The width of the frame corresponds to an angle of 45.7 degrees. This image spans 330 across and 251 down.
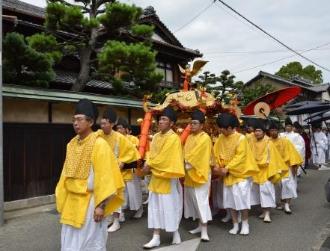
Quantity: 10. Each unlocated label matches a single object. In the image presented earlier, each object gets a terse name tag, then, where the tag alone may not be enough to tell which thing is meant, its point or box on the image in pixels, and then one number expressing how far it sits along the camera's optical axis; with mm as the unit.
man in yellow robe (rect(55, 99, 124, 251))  3939
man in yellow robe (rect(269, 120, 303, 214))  8219
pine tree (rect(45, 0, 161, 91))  10734
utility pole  7215
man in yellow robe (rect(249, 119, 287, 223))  7469
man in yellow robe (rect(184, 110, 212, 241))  6133
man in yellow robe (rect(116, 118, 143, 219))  7727
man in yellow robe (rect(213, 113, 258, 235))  6496
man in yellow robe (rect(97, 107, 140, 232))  6512
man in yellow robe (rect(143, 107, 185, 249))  5758
